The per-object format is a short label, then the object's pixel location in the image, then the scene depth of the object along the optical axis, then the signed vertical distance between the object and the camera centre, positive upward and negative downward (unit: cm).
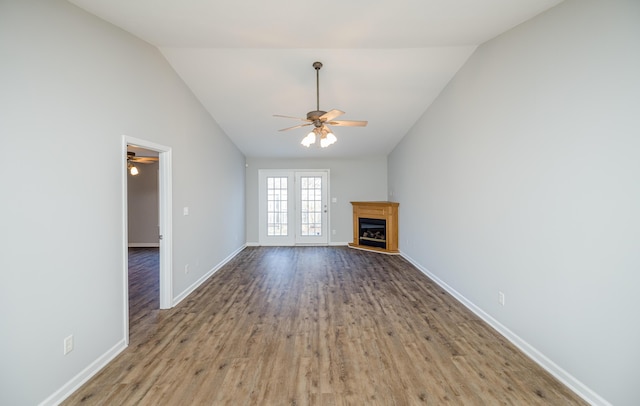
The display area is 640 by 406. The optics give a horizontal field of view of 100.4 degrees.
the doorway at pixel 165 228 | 330 -32
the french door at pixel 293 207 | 741 -14
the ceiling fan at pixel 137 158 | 469 +82
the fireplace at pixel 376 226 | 645 -63
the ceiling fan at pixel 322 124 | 307 +93
